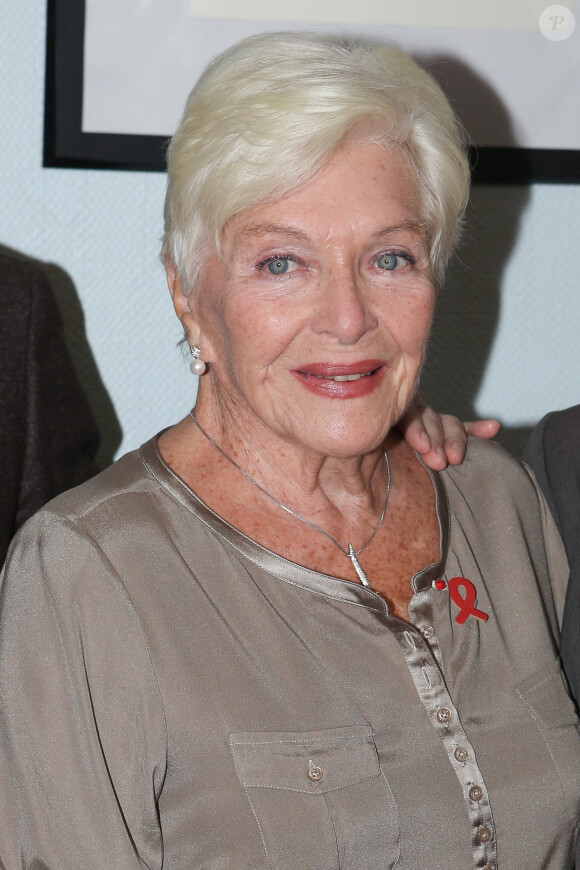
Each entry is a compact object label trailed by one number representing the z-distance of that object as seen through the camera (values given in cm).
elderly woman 115
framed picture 140
